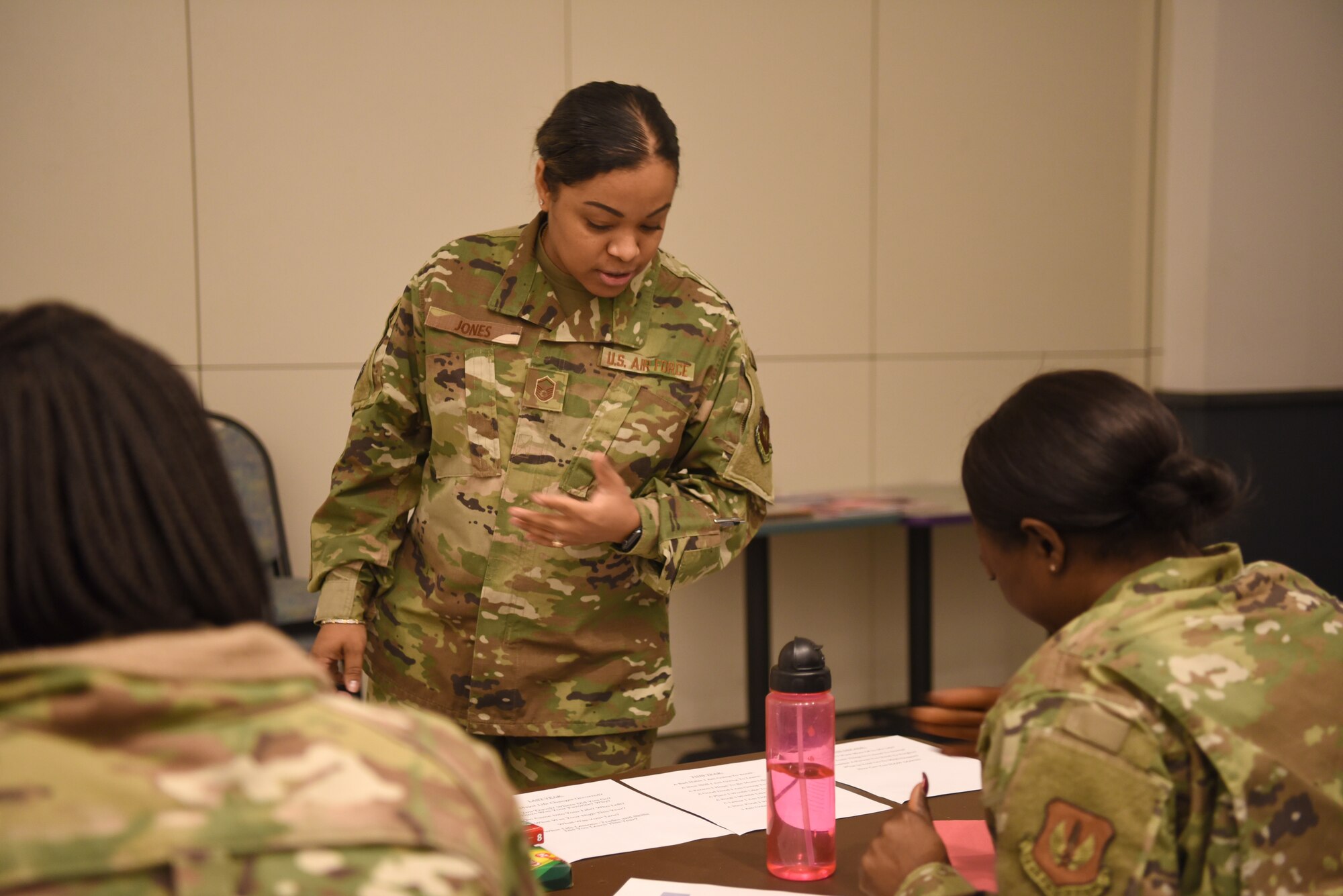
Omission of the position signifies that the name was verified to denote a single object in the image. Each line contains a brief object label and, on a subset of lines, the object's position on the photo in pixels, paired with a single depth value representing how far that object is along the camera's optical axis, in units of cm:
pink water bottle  131
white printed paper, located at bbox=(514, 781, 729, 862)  141
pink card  132
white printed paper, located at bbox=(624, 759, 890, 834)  151
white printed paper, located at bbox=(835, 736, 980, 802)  163
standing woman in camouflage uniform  182
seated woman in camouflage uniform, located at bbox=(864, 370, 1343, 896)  104
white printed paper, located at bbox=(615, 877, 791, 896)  128
